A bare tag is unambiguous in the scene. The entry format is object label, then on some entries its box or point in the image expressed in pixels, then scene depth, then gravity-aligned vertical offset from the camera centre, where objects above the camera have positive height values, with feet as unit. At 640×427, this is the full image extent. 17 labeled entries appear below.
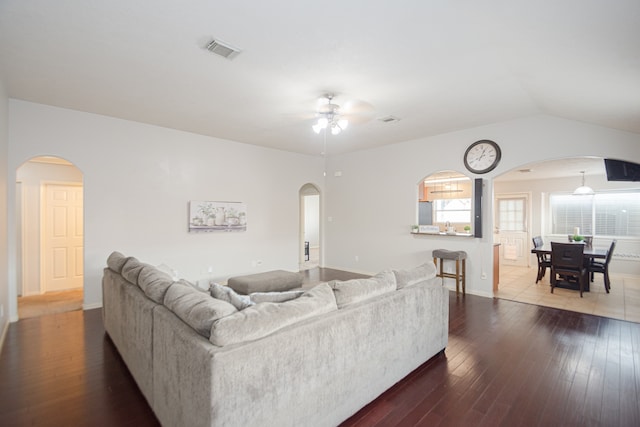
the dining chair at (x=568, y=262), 17.06 -2.82
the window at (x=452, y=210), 29.32 +0.30
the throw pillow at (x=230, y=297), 6.63 -1.93
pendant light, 22.55 +1.63
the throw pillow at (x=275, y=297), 7.19 -2.00
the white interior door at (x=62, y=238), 17.80 -1.47
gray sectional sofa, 4.89 -2.64
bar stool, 17.28 -2.63
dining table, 17.54 -2.49
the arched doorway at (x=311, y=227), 28.68 -1.66
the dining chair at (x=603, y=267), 17.99 -3.32
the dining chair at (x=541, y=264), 19.99 -3.38
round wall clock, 16.55 +3.19
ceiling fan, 12.75 +4.71
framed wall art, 18.13 -0.18
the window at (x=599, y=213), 23.77 -0.01
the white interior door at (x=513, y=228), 27.76 -1.44
